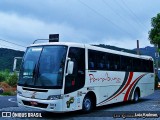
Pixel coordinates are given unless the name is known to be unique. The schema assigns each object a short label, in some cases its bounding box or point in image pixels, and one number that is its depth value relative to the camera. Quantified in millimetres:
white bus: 11555
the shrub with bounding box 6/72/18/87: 40656
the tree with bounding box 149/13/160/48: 31156
